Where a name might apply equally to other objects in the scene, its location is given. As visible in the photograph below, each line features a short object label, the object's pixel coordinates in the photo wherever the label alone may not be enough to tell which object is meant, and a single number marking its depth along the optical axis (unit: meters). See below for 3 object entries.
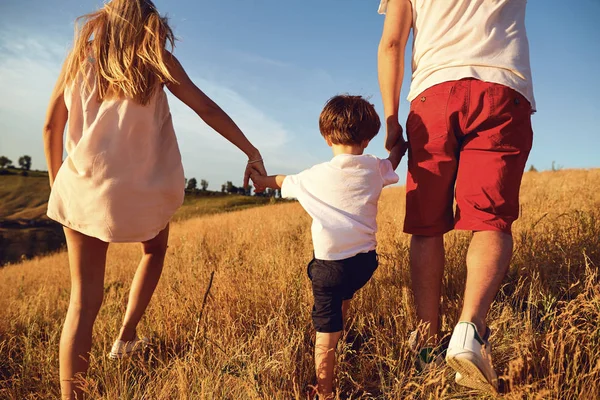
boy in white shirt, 1.96
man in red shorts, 1.93
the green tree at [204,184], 71.66
